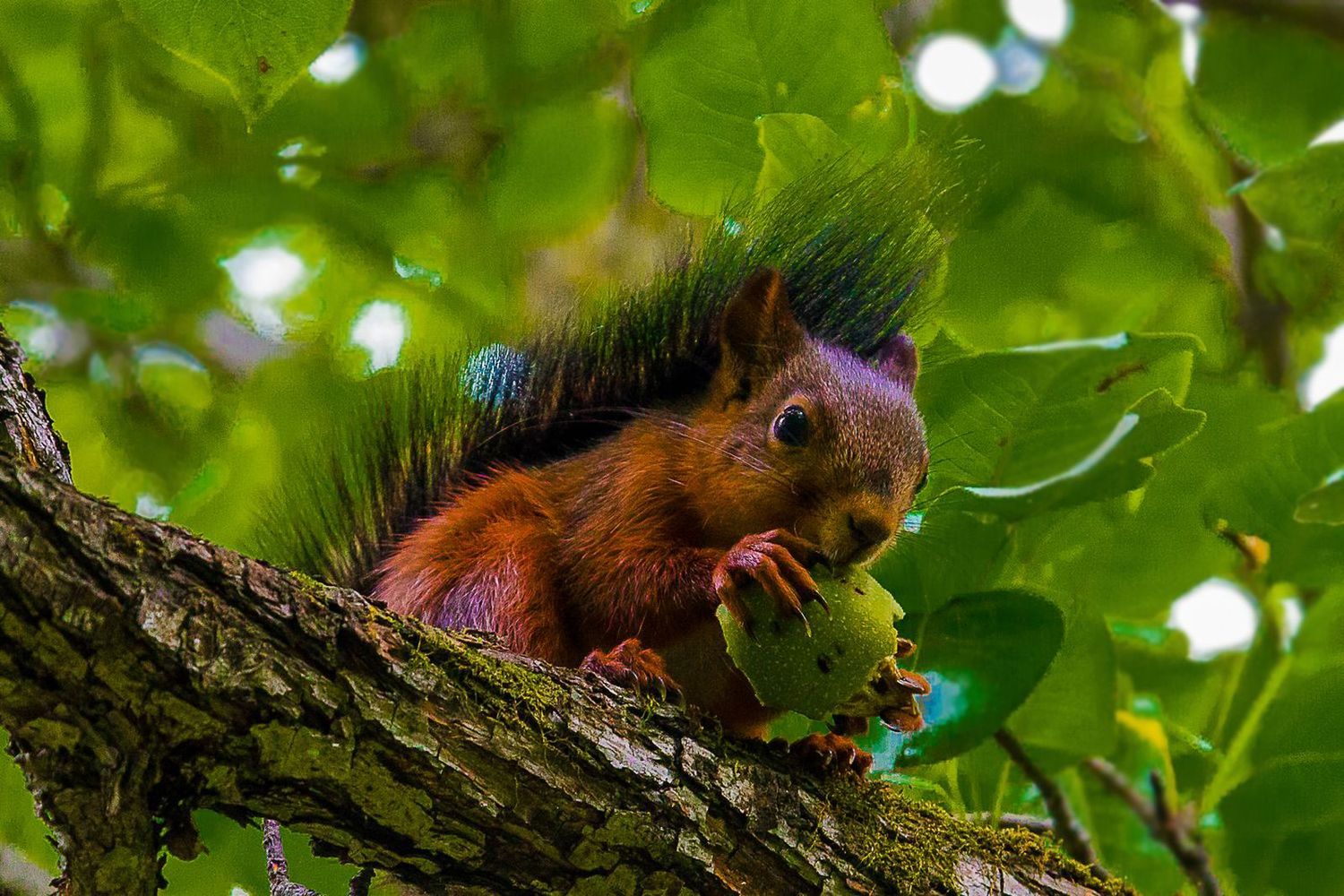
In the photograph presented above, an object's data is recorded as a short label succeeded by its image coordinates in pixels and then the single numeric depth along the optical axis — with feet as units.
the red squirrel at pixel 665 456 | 13.60
